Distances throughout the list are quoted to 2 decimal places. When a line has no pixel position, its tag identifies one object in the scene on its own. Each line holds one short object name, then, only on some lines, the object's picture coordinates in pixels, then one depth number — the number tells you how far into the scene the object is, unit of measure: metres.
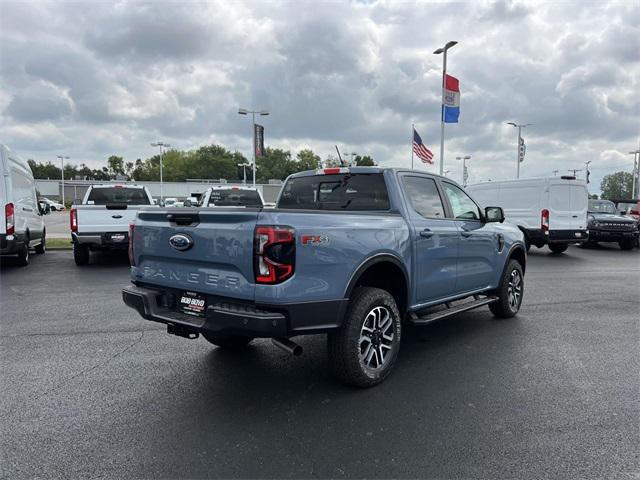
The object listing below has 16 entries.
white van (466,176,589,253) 14.11
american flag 22.50
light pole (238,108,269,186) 33.56
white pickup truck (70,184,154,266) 10.51
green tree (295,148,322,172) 124.46
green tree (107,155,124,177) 139.75
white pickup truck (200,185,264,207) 13.87
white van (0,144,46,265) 9.75
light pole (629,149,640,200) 55.01
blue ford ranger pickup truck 3.27
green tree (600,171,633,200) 107.10
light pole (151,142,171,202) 55.69
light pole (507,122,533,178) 39.33
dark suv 16.48
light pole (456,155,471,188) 48.22
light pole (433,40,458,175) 19.64
